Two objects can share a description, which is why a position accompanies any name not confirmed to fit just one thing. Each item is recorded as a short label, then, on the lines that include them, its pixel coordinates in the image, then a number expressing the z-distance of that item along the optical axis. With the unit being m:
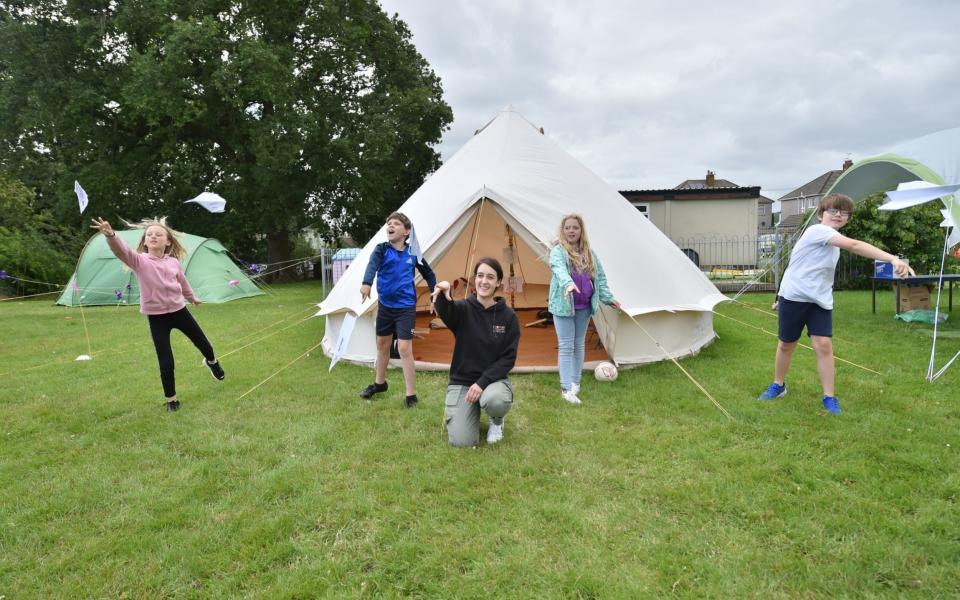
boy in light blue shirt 3.38
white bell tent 4.94
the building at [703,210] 17.84
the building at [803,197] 39.59
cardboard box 7.26
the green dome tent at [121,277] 11.29
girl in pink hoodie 3.80
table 5.46
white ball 4.51
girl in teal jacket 3.96
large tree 12.60
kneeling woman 3.13
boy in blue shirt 3.94
